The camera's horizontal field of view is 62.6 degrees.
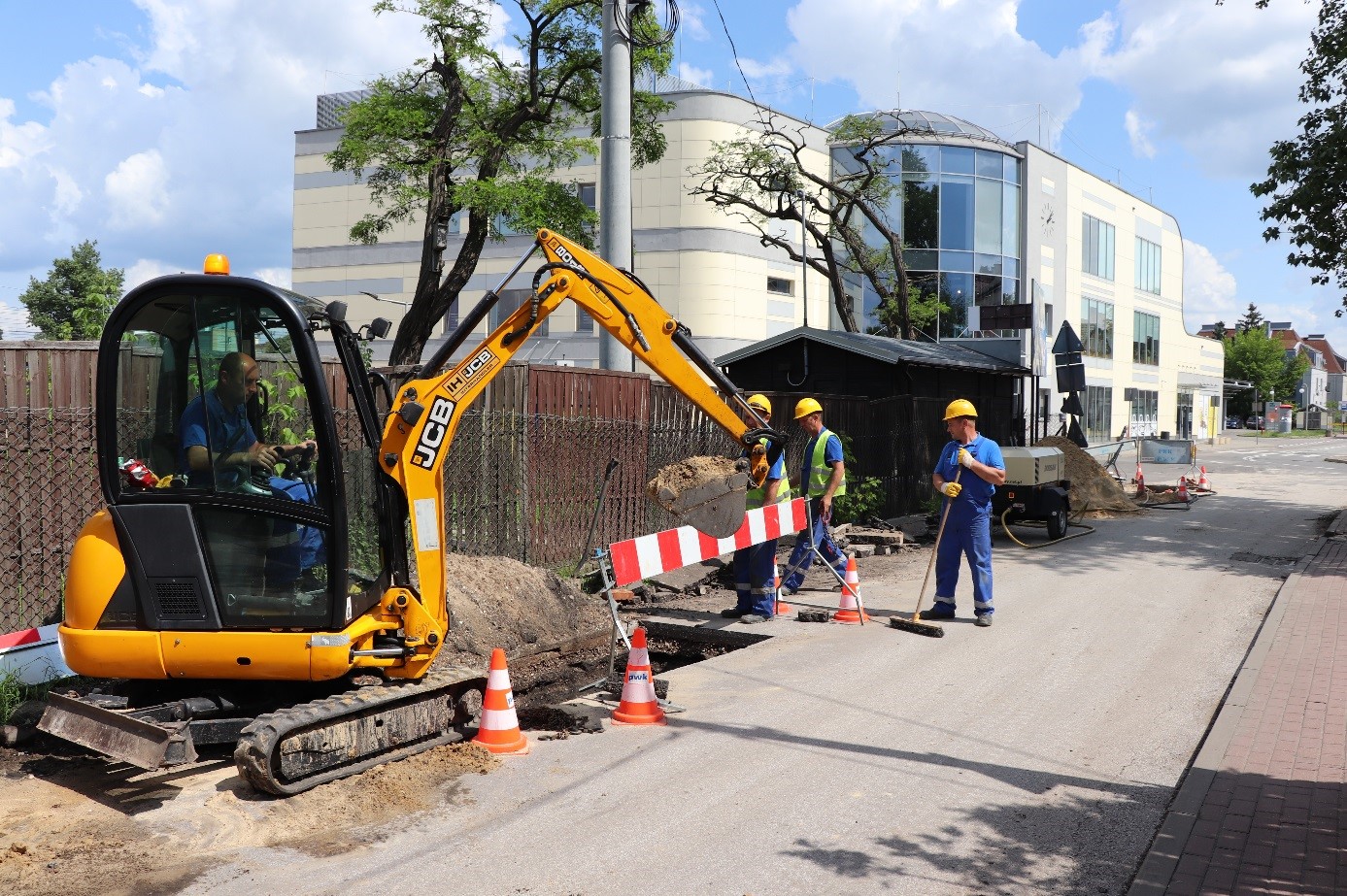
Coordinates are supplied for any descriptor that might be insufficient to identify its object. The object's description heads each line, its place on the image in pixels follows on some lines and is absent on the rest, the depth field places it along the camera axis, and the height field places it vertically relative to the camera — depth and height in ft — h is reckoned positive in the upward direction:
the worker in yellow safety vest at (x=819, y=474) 37.47 -1.49
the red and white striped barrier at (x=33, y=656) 23.68 -4.85
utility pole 39.55 +10.27
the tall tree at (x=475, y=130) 66.49 +19.37
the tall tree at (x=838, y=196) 92.91 +20.24
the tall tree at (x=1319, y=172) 62.90 +15.13
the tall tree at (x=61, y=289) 130.11 +17.20
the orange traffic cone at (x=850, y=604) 35.42 -5.55
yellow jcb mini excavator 19.61 -1.99
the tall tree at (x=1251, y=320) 410.31 +40.95
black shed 62.08 +2.83
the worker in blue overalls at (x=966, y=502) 34.83 -2.28
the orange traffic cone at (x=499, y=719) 21.71 -5.68
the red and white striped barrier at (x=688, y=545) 30.01 -3.31
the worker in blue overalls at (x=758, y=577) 35.37 -4.69
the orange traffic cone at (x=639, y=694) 23.91 -5.71
